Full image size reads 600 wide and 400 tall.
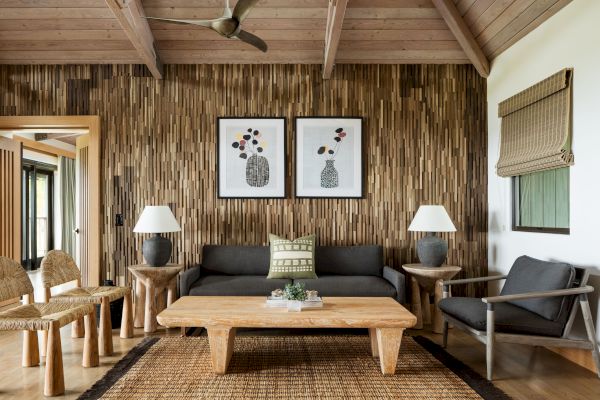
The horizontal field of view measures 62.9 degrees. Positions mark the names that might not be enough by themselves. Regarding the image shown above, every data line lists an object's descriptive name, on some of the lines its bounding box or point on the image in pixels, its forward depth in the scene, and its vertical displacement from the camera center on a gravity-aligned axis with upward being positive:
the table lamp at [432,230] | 4.66 -0.33
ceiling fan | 3.11 +1.15
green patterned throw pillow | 4.68 -0.60
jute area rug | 2.94 -1.19
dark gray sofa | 4.48 -0.72
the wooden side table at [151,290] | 4.54 -0.89
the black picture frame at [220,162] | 5.28 +0.44
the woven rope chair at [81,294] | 3.69 -0.75
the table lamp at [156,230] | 4.66 -0.31
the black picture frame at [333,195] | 5.29 +0.33
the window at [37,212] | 8.84 -0.25
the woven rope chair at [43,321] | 2.89 -0.77
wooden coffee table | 3.17 -0.80
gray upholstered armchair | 3.23 -0.83
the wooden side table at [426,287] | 4.53 -0.88
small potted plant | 3.41 -0.71
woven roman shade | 3.78 +0.58
